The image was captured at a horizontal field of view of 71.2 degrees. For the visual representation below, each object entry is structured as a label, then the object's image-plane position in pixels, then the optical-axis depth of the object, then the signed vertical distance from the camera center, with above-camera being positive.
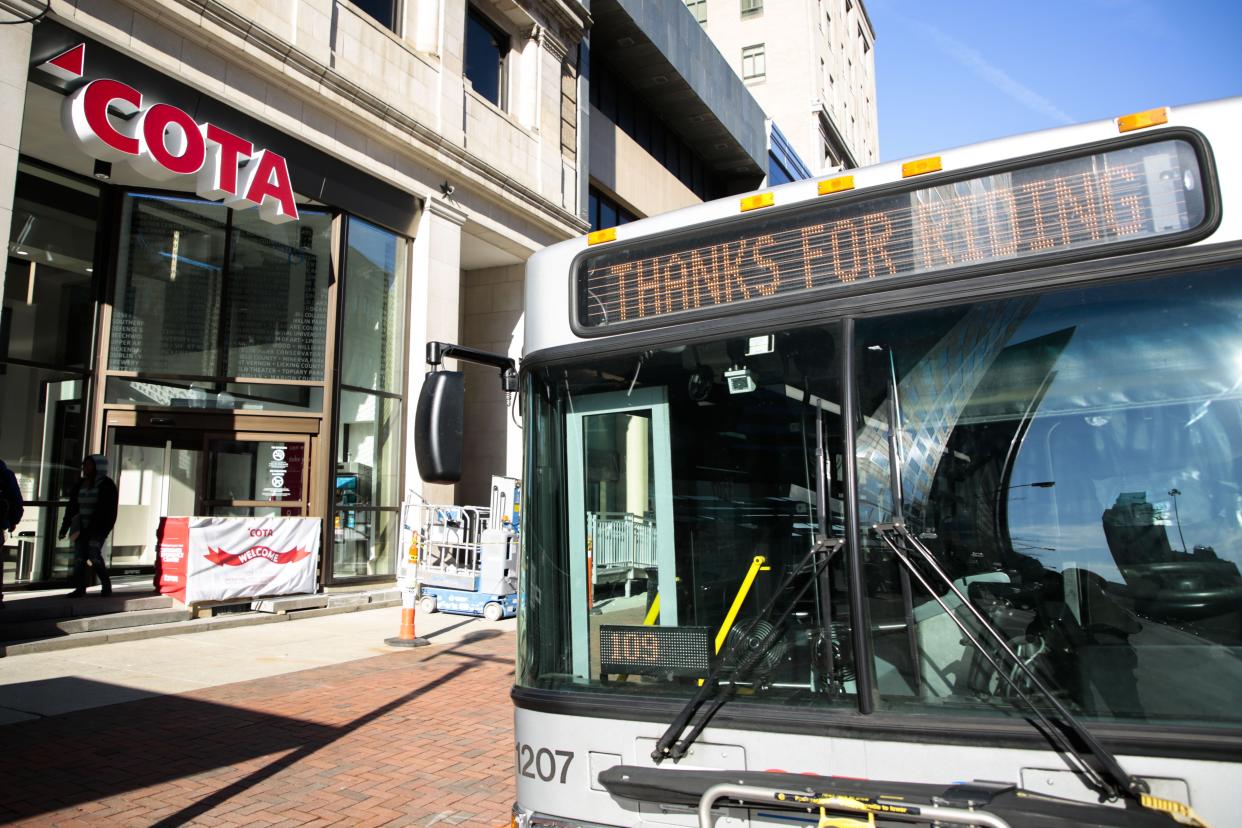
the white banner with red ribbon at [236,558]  10.62 -0.26
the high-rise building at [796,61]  42.59 +24.25
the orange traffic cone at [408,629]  10.05 -1.08
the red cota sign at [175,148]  9.79 +4.79
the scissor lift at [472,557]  12.30 -0.31
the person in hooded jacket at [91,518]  10.30 +0.23
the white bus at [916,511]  2.17 +0.07
